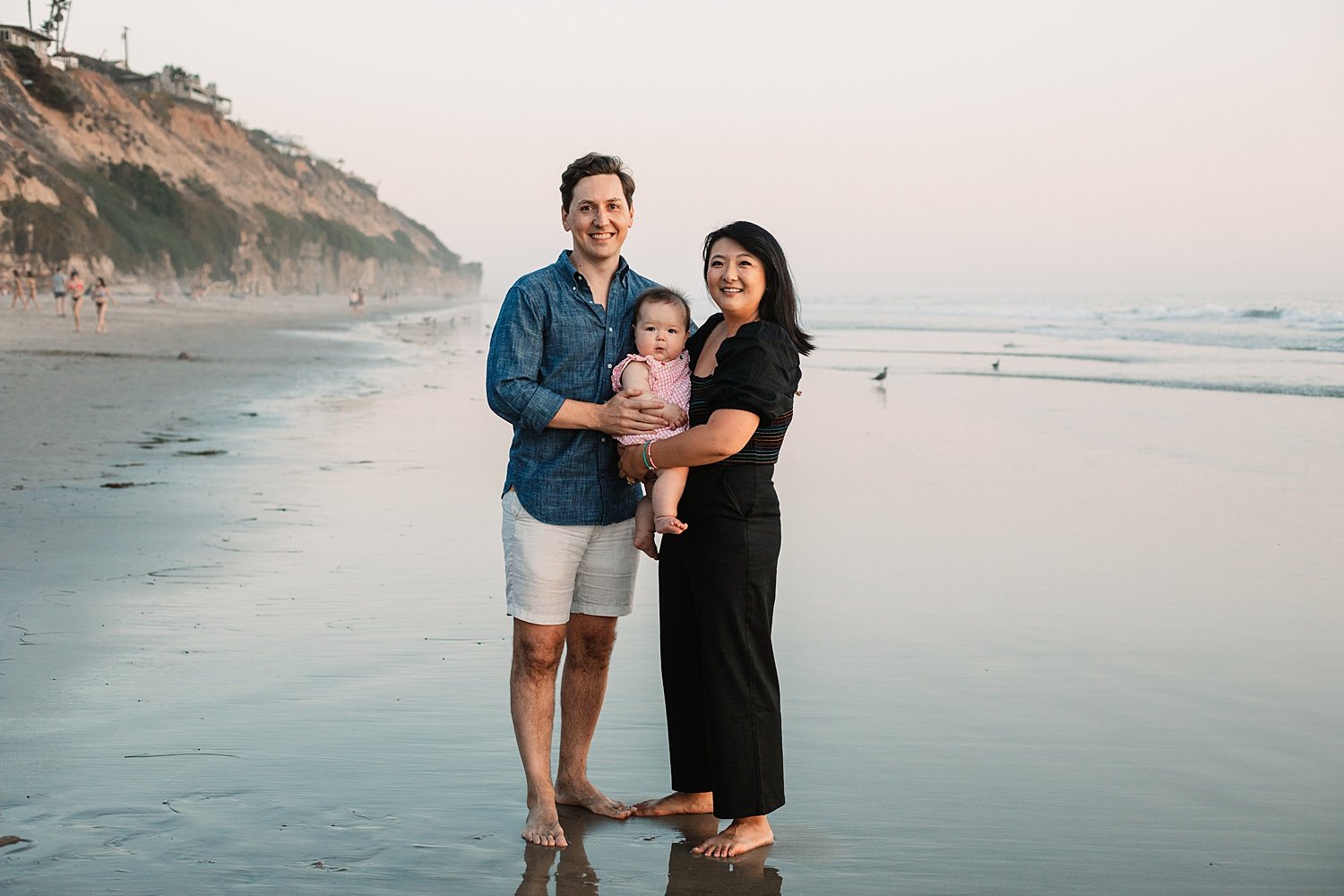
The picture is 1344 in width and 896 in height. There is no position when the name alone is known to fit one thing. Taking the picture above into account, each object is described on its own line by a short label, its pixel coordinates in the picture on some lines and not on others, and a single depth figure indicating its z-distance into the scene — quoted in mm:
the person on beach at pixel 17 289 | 30297
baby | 3248
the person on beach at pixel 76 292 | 26502
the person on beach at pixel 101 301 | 26114
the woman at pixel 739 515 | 3186
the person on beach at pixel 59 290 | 30422
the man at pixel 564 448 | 3355
